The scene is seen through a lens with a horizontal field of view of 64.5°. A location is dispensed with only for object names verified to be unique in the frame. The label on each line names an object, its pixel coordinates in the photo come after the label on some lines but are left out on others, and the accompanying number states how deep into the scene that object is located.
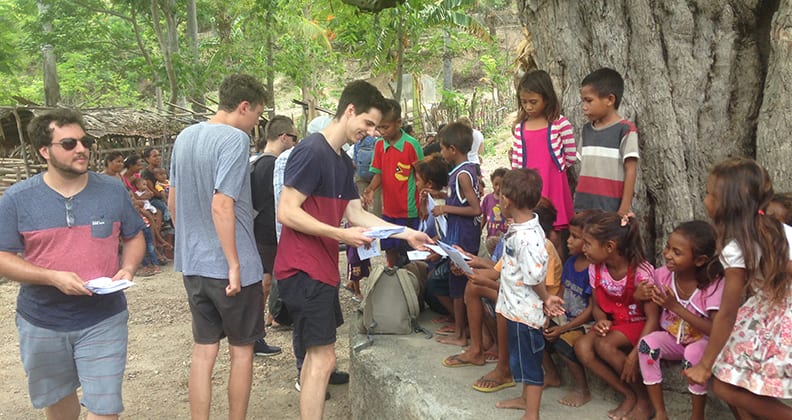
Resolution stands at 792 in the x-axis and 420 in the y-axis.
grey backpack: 4.36
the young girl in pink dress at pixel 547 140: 4.15
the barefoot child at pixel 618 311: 3.23
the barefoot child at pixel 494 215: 4.59
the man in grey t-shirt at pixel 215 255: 3.47
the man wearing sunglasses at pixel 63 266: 3.05
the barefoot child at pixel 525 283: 3.14
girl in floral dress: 2.55
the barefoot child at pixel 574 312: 3.46
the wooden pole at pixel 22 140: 11.03
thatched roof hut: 11.49
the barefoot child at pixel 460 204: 4.42
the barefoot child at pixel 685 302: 2.96
